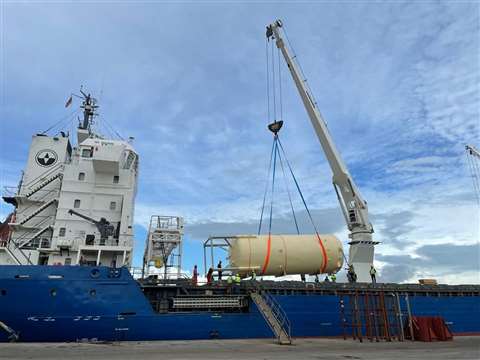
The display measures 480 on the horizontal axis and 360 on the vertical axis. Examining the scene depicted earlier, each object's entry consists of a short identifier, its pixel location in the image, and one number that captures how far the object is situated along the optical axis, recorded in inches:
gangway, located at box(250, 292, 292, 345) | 573.9
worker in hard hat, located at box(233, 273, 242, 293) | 690.0
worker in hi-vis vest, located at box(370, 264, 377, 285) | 818.8
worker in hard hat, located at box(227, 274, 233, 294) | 691.4
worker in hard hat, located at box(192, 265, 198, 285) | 691.6
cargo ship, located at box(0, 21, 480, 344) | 571.8
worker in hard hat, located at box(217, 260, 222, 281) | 738.1
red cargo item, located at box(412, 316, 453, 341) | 661.9
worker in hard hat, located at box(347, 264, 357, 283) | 816.3
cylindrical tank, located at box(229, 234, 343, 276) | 721.2
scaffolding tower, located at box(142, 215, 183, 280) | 728.2
